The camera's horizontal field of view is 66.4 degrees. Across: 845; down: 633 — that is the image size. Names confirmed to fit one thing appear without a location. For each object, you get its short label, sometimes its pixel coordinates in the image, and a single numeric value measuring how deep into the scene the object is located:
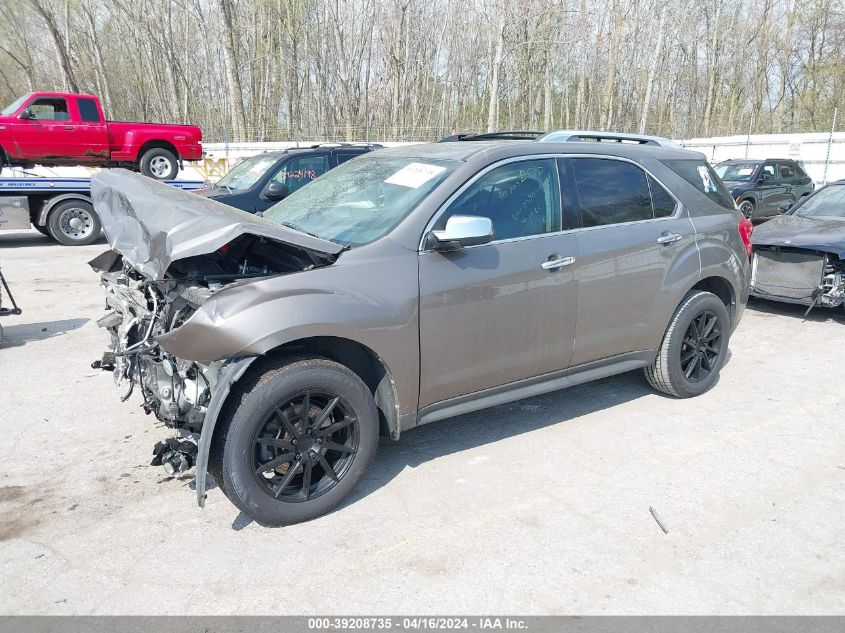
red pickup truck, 13.42
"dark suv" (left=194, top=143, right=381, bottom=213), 9.87
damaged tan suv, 3.19
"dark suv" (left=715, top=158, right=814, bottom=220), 16.47
